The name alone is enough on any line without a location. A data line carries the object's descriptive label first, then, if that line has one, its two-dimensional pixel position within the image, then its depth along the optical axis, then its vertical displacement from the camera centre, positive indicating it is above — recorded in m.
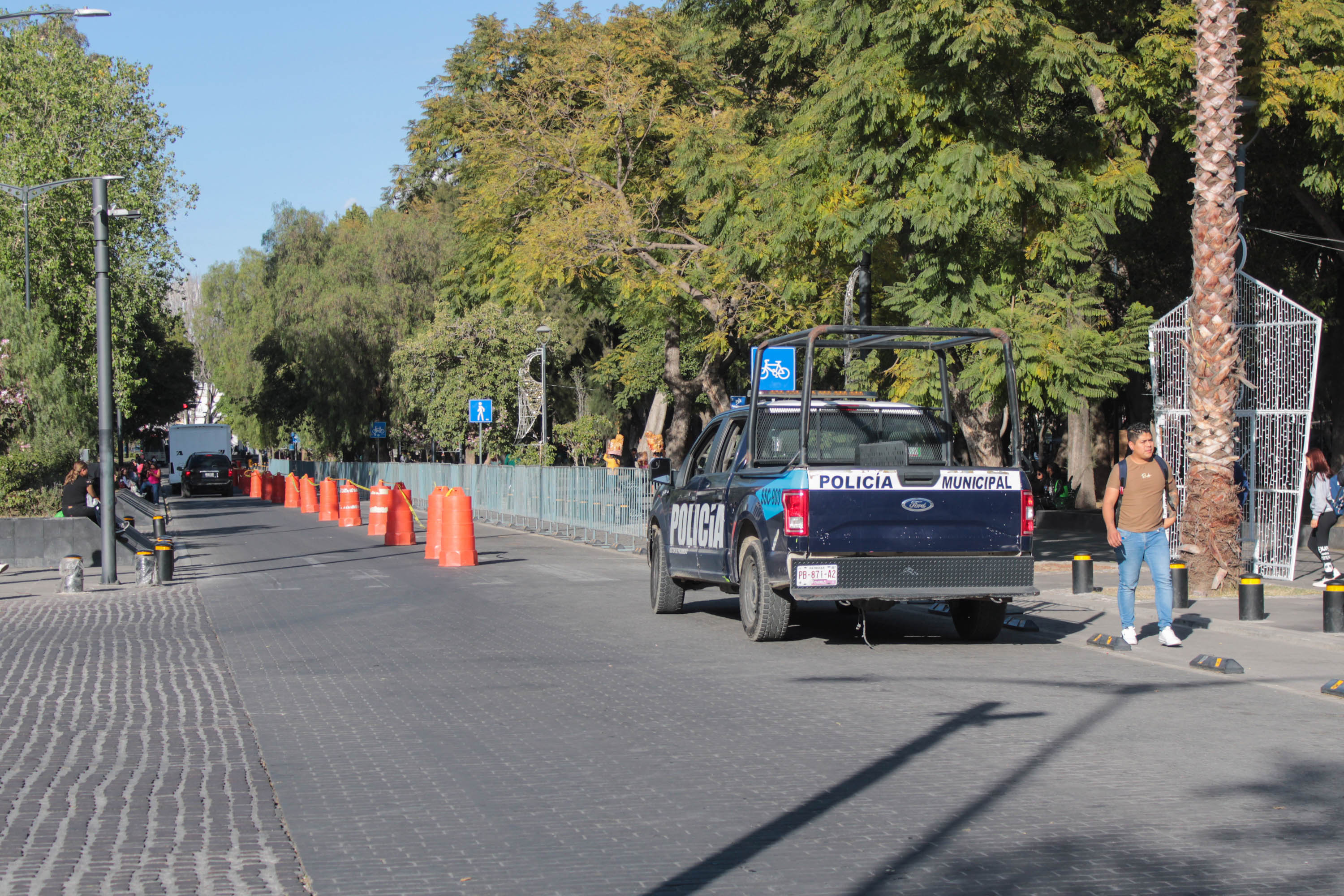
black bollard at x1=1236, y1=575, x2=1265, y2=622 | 13.05 -1.35
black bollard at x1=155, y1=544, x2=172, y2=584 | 18.80 -1.38
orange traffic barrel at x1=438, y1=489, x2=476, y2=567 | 21.20 -1.22
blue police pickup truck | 11.29 -0.47
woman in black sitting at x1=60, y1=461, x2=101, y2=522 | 21.86 -0.55
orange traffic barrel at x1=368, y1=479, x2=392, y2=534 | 29.53 -1.08
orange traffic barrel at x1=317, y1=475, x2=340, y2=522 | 37.16 -1.23
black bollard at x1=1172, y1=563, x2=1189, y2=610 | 14.48 -1.39
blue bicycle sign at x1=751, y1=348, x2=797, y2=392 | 21.33 +1.27
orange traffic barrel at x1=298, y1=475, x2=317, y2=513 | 41.56 -1.14
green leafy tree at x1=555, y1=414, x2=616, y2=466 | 42.53 +0.56
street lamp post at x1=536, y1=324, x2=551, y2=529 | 31.02 -0.74
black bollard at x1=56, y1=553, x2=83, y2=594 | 17.89 -1.48
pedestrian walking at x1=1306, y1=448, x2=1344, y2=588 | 17.44 -0.62
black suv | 58.22 -0.65
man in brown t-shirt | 11.62 -0.58
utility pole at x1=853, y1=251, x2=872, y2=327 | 19.77 +2.33
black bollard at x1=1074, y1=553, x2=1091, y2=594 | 16.27 -1.39
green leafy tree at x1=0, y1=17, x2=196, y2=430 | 38.69 +8.29
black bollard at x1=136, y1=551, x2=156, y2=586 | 18.83 -1.48
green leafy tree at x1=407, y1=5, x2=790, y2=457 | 27.58 +5.75
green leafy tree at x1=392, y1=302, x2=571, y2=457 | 42.44 +2.83
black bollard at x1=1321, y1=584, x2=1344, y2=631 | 12.23 -1.33
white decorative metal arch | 16.08 +0.63
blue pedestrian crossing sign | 37.16 +1.24
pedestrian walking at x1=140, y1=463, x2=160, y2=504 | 48.03 -0.90
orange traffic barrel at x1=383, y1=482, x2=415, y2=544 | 26.22 -1.19
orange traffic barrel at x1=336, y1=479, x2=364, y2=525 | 34.38 -1.16
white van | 60.84 +0.71
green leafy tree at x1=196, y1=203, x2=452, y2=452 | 55.19 +5.93
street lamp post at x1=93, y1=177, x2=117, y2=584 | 18.27 +1.34
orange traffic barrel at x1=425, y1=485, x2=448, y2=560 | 22.03 -1.08
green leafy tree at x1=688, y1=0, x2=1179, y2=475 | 17.67 +3.70
